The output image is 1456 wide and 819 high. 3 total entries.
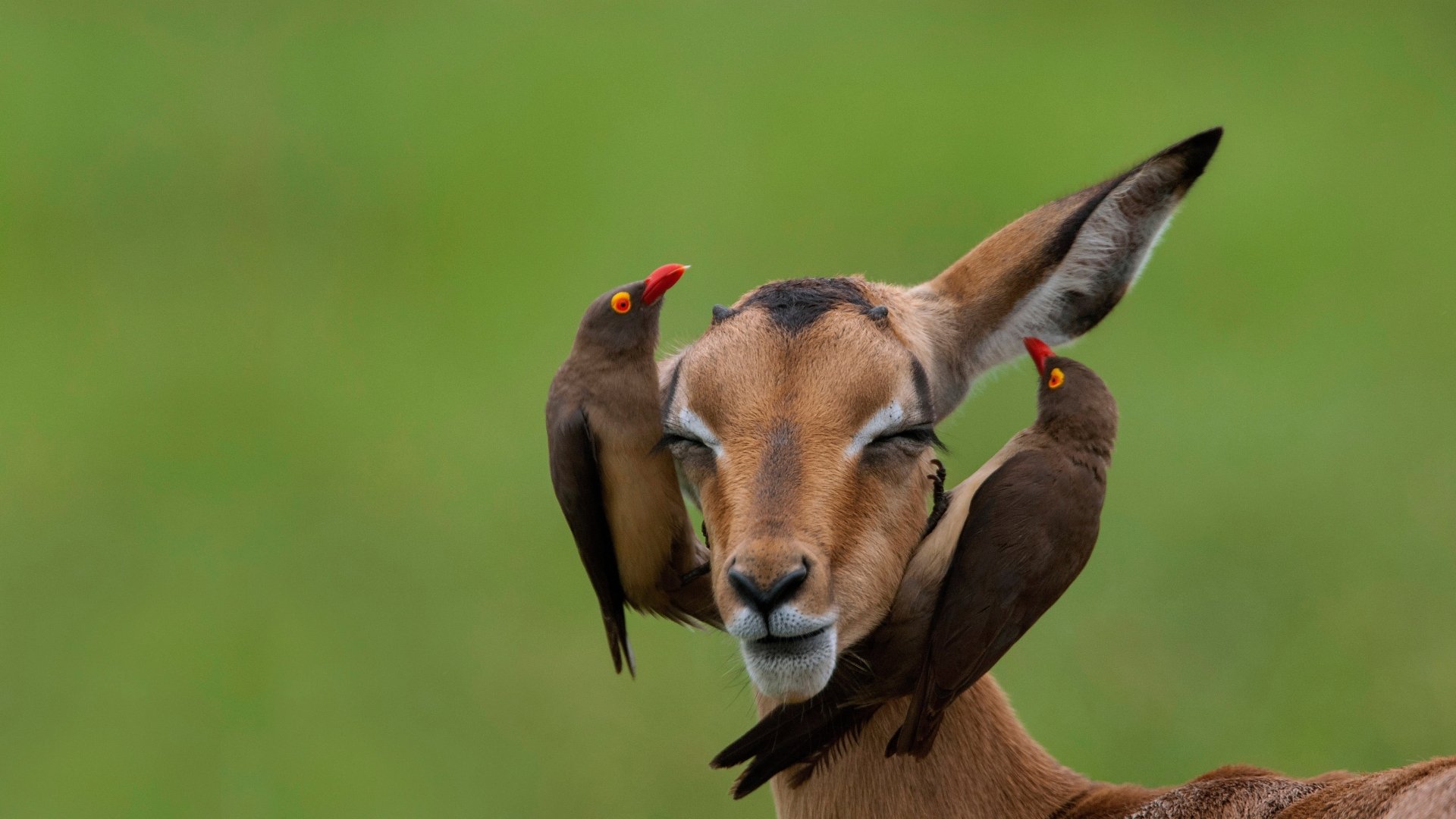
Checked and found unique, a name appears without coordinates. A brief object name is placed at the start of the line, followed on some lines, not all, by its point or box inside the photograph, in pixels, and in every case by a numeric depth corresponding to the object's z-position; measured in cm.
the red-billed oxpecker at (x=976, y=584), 1024
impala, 987
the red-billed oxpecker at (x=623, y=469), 1107
